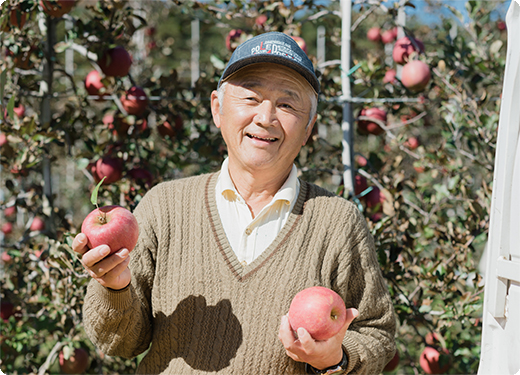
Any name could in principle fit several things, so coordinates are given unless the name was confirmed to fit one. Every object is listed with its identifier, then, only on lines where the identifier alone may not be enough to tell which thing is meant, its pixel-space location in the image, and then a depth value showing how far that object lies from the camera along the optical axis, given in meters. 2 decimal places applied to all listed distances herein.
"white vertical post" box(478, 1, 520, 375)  1.15
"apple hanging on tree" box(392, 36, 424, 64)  2.55
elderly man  1.38
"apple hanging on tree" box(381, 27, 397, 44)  3.15
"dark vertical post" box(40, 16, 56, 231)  2.40
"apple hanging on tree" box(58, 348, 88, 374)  2.41
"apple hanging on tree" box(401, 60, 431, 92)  2.40
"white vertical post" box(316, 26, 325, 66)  2.54
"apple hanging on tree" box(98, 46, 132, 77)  2.34
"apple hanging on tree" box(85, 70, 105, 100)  2.46
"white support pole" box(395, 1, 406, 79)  2.96
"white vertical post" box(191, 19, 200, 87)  7.01
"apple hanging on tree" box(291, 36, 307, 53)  2.21
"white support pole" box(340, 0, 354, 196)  2.29
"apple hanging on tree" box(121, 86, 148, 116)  2.40
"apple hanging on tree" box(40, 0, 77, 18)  2.20
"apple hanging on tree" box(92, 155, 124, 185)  2.36
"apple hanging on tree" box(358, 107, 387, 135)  2.63
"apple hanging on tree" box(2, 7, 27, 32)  2.10
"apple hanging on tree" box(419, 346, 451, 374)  2.34
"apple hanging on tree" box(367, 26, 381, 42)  3.29
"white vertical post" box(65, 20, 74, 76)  7.14
